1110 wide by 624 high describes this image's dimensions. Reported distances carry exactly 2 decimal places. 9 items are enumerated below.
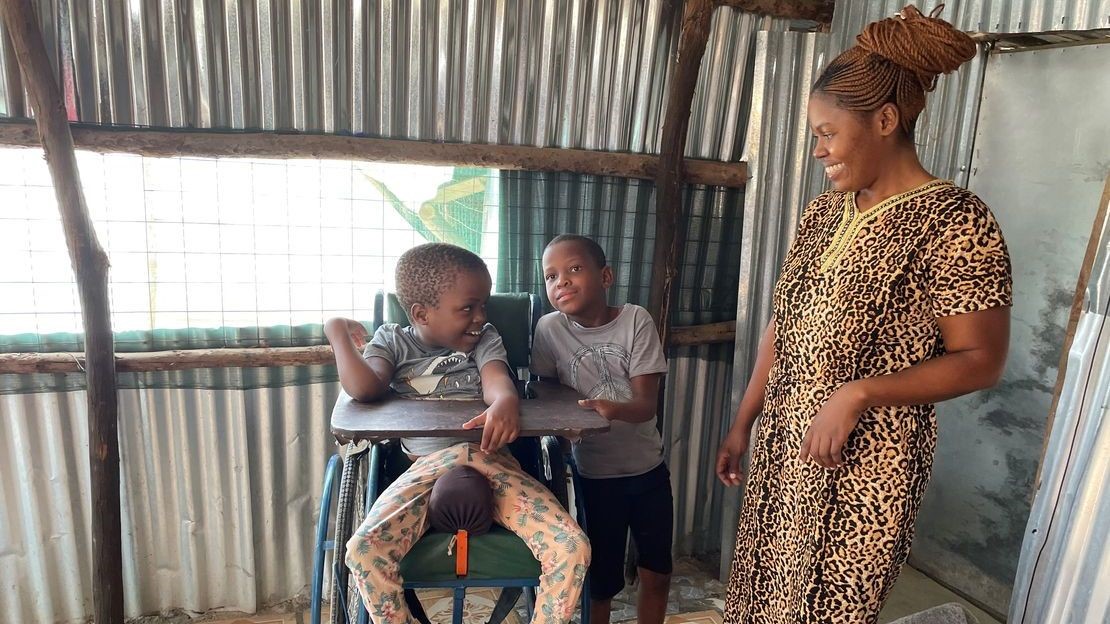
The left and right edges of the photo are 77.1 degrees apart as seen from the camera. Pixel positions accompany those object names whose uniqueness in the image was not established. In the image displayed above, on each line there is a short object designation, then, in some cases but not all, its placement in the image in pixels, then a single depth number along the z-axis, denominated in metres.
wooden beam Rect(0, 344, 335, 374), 2.39
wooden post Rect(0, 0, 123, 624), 2.11
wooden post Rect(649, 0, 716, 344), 2.68
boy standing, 2.11
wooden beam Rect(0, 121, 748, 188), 2.31
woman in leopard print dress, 1.33
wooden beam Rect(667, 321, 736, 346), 3.12
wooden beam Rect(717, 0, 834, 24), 2.93
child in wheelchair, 1.70
